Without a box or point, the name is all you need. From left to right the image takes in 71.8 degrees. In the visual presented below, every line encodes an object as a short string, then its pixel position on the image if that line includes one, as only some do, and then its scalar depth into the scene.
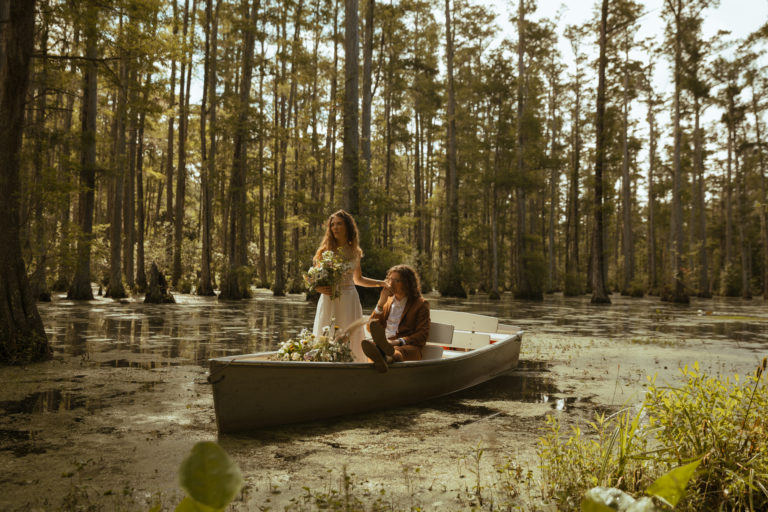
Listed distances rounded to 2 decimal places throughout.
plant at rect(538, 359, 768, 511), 2.64
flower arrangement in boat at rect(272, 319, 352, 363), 4.80
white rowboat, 4.02
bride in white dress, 5.97
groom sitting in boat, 5.64
